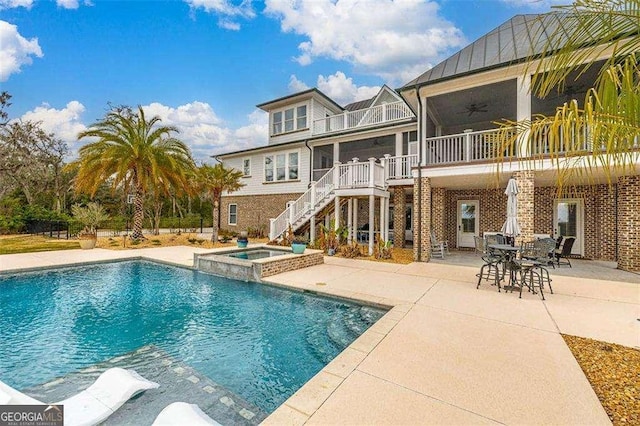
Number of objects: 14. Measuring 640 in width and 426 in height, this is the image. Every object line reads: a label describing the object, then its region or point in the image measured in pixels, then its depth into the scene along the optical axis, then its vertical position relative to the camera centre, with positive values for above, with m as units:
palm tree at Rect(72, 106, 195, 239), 14.70 +3.13
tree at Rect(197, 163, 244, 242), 15.96 +2.04
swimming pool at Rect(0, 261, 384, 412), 3.86 -2.09
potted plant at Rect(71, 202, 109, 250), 14.13 -0.32
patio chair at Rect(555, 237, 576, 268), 9.97 -1.02
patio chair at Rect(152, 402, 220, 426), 2.58 -1.90
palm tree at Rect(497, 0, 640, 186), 2.06 +1.13
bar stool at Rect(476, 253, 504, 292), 7.00 -1.11
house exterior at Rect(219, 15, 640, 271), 9.32 +2.12
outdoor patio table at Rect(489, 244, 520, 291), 6.86 -0.95
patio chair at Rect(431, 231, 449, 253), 12.56 -1.08
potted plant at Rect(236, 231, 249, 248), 12.72 -1.17
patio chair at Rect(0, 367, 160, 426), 2.78 -1.99
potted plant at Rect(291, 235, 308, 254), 10.21 -1.12
